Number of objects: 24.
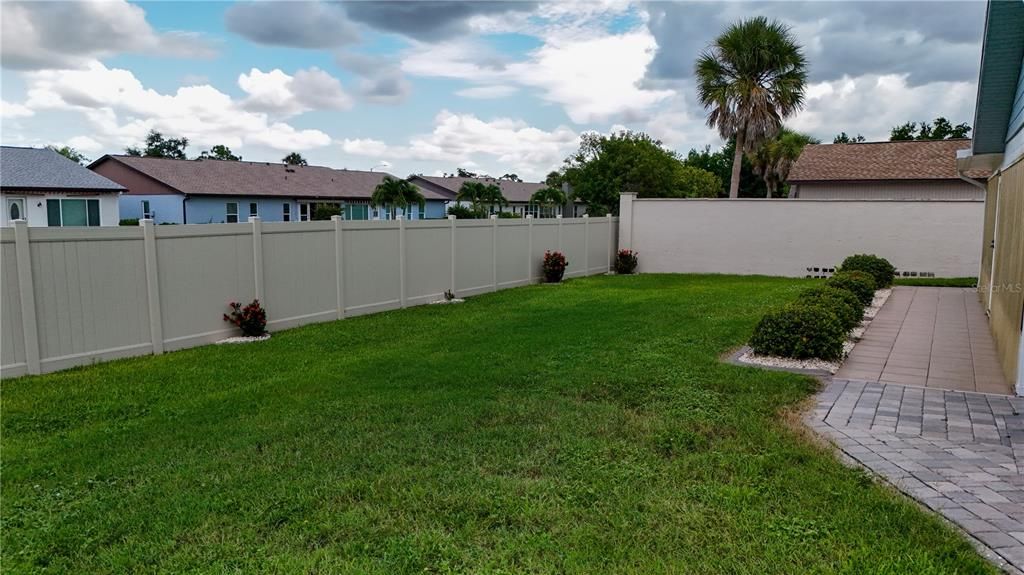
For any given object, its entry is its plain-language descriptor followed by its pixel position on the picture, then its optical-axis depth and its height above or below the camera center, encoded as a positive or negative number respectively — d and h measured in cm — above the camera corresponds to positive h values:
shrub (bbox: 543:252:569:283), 1569 -129
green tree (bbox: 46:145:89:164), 5144 +478
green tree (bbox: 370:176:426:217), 3653 +115
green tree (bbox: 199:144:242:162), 6438 +605
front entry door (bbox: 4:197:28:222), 2544 +18
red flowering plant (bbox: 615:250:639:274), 1888 -141
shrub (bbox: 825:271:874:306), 1058 -116
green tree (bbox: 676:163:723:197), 4303 +228
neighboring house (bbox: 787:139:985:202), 2198 +147
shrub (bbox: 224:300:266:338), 855 -139
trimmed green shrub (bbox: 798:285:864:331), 838 -119
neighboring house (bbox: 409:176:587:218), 4950 +177
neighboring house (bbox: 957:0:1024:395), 643 +85
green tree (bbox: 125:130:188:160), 6781 +715
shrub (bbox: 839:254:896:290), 1415 -116
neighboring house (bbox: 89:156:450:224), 3366 +124
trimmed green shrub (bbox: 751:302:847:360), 709 -134
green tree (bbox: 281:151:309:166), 7462 +636
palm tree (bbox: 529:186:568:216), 4483 +117
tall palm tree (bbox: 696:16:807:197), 2116 +449
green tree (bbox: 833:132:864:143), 5547 +655
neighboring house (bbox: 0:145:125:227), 2570 +89
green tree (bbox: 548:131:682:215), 3747 +240
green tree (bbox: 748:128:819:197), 4078 +365
